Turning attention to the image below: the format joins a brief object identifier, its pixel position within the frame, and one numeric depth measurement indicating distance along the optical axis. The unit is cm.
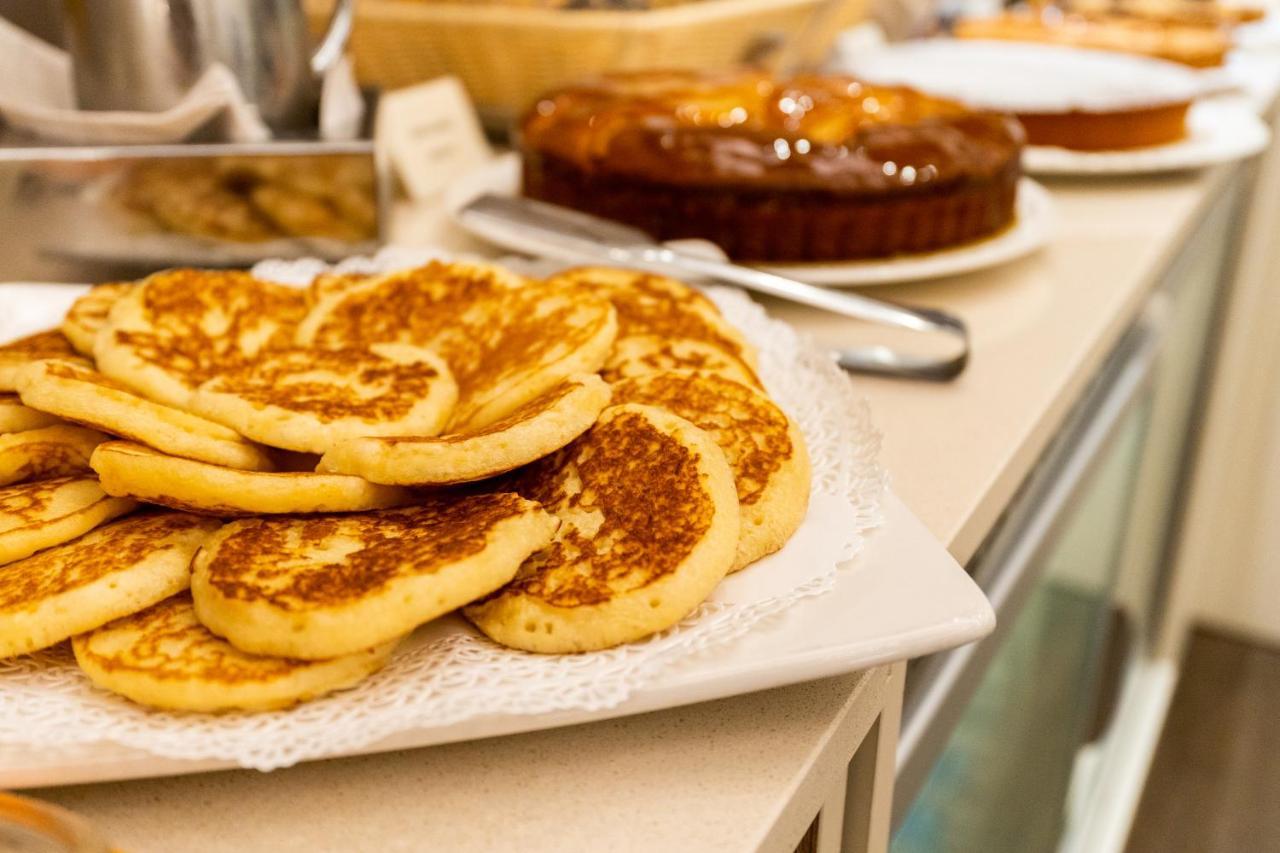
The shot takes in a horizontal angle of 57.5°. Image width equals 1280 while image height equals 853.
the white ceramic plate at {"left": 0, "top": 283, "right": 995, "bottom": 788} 53
